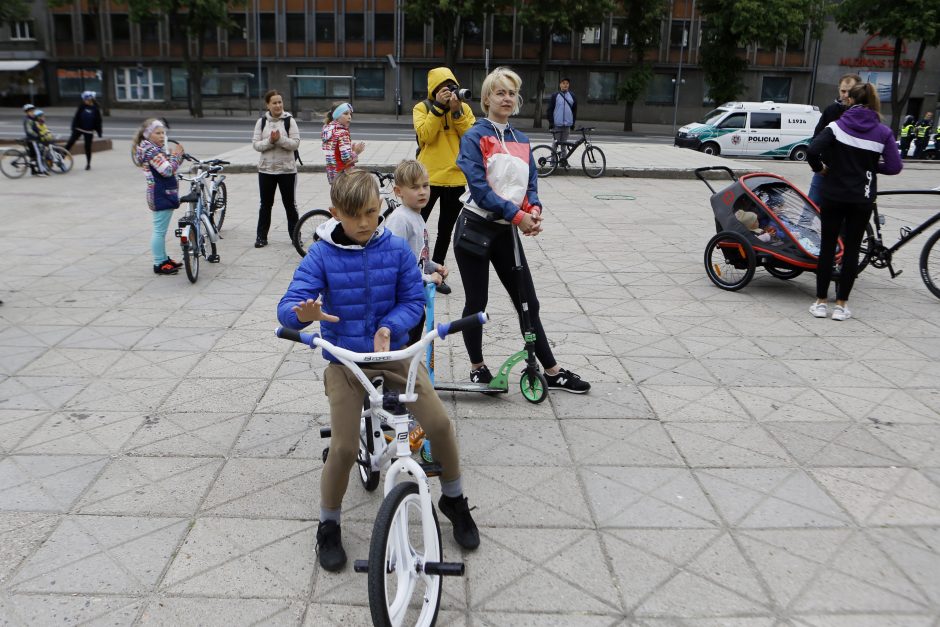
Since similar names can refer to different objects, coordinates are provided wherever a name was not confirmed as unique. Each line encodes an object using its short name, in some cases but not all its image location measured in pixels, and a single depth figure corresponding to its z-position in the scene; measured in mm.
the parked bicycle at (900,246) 7500
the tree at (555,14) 40031
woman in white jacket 9148
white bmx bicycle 2602
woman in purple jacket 6488
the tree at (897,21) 34312
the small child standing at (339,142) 8812
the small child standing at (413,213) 4414
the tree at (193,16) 41844
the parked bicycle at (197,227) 7543
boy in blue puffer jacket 3119
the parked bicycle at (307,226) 9070
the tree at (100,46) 43094
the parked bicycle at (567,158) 16922
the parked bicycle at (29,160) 15953
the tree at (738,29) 38312
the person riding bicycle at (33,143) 15938
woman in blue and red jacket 4469
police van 25984
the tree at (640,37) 41156
